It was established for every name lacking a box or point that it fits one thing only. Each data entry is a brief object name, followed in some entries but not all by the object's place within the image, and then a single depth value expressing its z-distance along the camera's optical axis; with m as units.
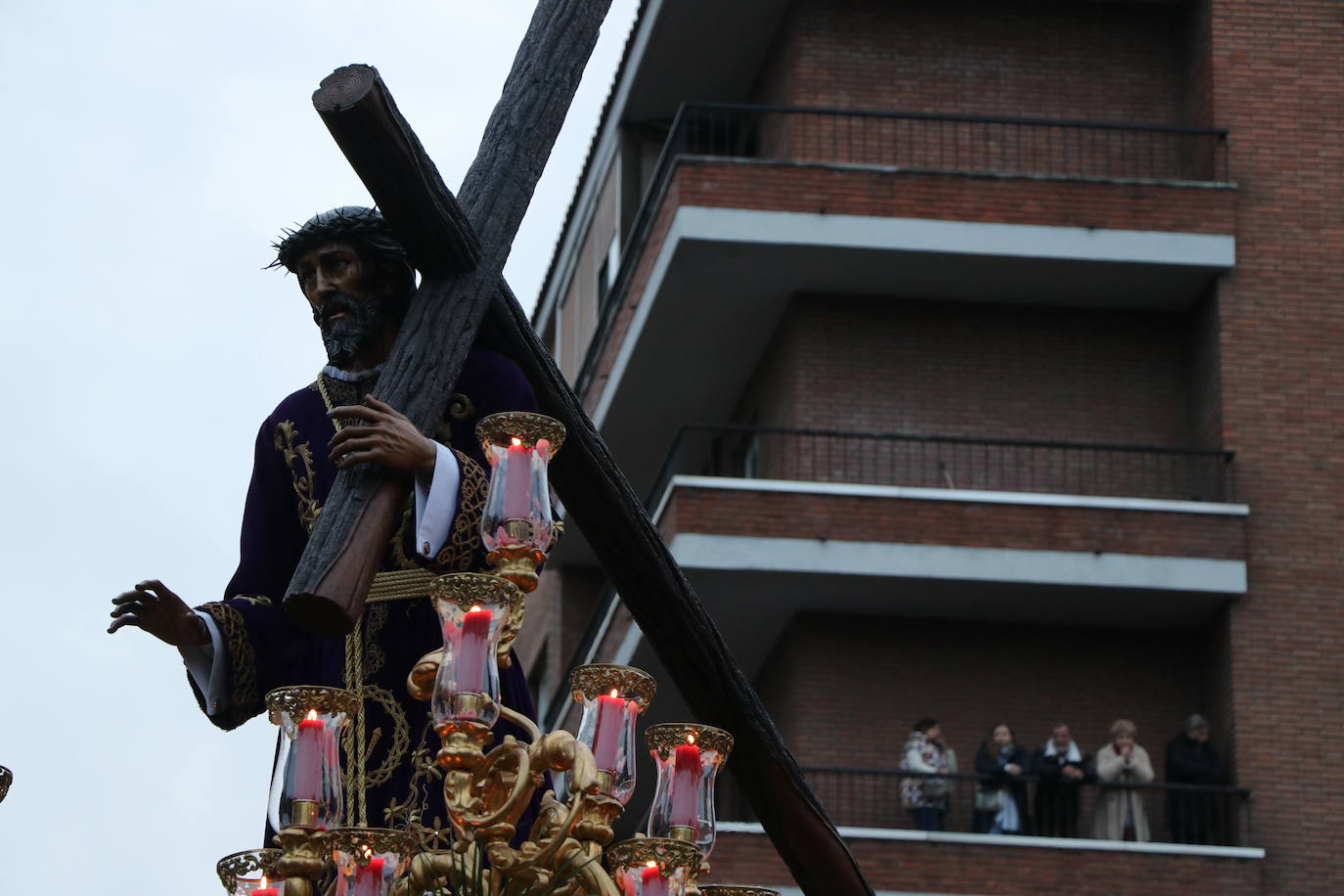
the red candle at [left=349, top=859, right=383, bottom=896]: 12.44
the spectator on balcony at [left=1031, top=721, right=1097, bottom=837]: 48.61
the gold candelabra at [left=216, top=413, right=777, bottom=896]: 12.68
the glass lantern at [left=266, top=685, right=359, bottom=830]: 12.68
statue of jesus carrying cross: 14.41
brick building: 52.30
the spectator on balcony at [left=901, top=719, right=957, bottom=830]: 49.55
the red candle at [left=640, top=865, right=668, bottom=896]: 13.24
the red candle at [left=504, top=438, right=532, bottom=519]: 13.70
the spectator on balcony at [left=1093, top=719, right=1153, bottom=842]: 48.82
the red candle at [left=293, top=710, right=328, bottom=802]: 12.72
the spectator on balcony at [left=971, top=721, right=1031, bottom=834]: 48.93
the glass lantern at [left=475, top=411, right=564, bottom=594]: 13.60
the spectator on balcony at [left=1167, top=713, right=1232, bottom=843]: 50.33
